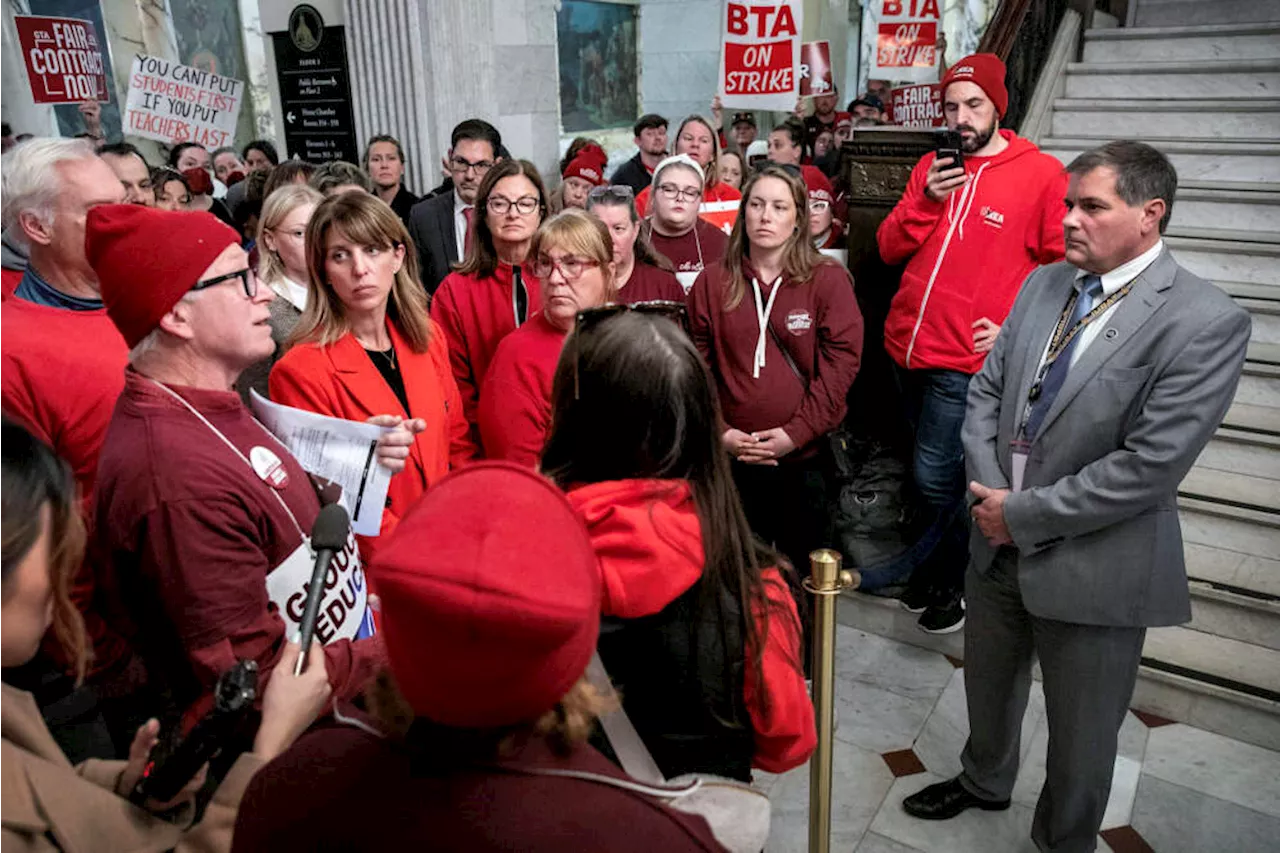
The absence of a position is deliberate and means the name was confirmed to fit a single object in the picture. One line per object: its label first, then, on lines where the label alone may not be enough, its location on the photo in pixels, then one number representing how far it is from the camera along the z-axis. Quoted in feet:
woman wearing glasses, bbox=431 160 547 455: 10.82
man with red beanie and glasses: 5.02
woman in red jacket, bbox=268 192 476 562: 7.89
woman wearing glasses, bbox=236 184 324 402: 10.12
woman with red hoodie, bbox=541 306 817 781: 3.99
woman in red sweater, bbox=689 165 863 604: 11.00
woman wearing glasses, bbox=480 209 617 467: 8.66
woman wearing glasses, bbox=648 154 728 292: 13.57
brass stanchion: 6.36
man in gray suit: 6.91
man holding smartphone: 10.98
